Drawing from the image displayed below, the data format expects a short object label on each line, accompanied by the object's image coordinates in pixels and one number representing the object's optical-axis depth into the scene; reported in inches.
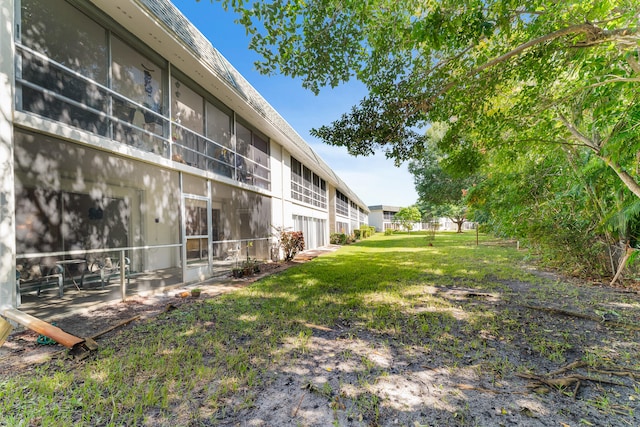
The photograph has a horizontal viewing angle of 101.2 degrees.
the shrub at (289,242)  468.4
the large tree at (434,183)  988.9
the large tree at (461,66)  153.4
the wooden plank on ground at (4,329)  137.1
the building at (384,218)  2207.2
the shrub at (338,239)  909.2
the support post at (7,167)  149.6
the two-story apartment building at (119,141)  165.6
